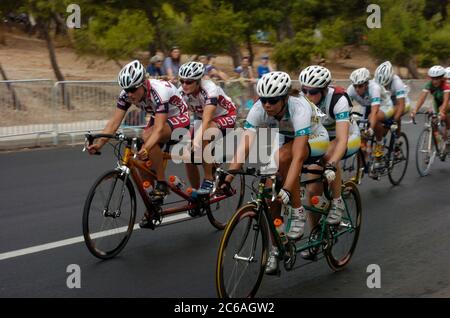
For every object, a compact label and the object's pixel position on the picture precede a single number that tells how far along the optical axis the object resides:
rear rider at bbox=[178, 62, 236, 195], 8.51
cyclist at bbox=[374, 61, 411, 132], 11.70
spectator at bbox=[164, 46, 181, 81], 16.72
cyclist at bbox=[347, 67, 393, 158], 10.88
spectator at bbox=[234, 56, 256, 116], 18.73
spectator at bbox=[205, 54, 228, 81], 18.00
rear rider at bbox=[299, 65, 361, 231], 6.77
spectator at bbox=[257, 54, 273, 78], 18.94
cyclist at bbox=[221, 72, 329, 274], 6.02
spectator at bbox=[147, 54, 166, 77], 16.48
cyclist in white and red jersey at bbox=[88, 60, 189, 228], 7.45
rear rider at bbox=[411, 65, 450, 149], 12.64
